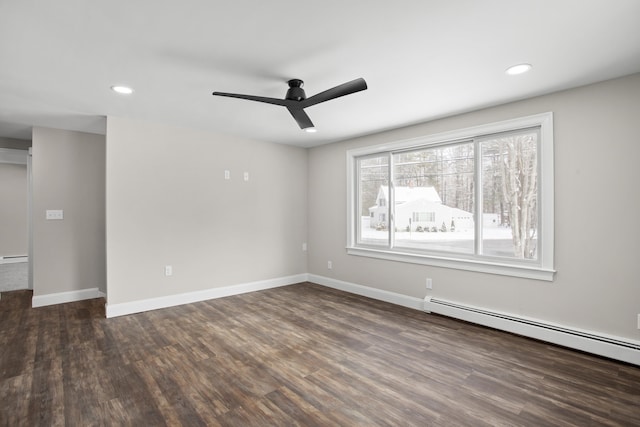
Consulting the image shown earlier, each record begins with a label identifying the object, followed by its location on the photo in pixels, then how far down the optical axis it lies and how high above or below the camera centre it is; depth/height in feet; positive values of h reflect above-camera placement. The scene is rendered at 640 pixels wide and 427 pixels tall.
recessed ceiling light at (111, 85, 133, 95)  9.43 +3.73
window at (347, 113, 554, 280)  10.37 +0.50
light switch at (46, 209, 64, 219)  14.12 -0.08
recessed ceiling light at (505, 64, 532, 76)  8.07 +3.71
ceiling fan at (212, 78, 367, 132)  7.54 +2.96
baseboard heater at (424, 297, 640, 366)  8.50 -3.69
